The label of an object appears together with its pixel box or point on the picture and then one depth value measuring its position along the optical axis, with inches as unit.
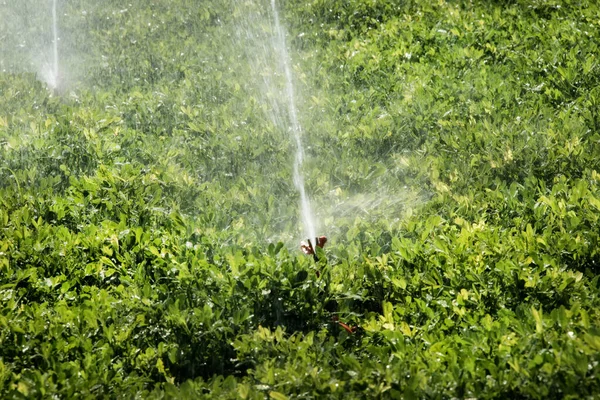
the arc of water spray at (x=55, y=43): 621.1
